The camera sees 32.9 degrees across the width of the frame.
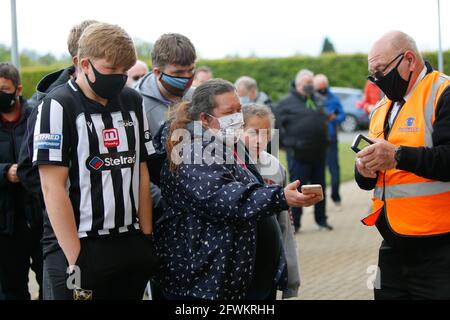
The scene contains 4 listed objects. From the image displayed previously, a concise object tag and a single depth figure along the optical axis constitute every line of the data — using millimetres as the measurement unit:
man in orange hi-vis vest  3865
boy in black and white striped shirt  3803
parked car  28086
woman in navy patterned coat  3922
